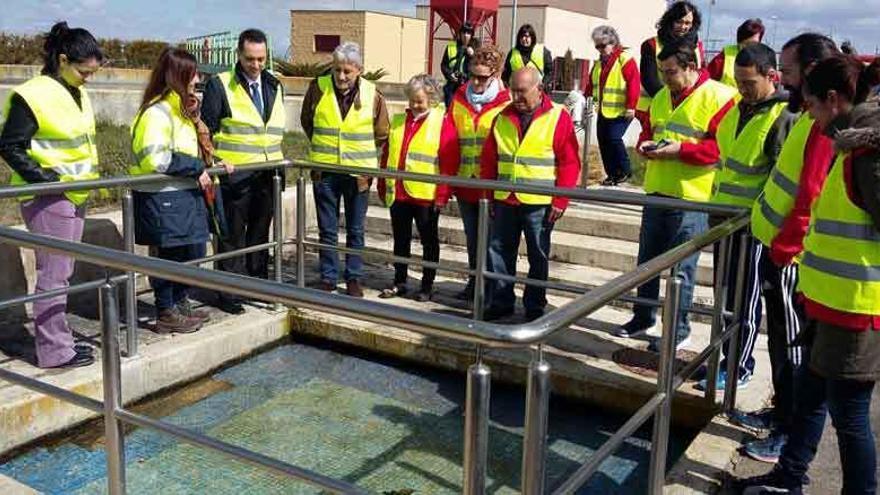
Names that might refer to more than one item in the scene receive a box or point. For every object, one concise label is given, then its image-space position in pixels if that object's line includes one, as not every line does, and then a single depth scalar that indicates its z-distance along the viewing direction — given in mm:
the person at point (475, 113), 5254
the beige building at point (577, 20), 35250
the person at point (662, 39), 5867
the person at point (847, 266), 2428
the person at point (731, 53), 6051
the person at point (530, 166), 4836
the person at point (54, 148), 4055
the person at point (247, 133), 5160
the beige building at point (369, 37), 32688
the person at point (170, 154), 4547
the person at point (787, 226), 2959
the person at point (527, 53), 8148
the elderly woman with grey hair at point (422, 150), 5422
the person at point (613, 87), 7520
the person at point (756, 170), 3363
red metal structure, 23188
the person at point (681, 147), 4254
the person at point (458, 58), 8625
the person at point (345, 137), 5457
